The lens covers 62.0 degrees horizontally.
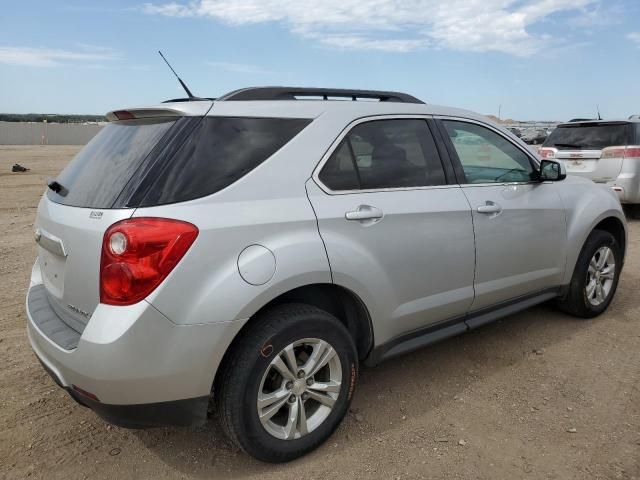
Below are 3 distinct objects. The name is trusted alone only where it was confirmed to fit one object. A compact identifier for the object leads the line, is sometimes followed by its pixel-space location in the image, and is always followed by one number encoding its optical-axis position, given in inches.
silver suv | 85.0
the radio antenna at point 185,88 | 123.8
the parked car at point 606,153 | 335.3
